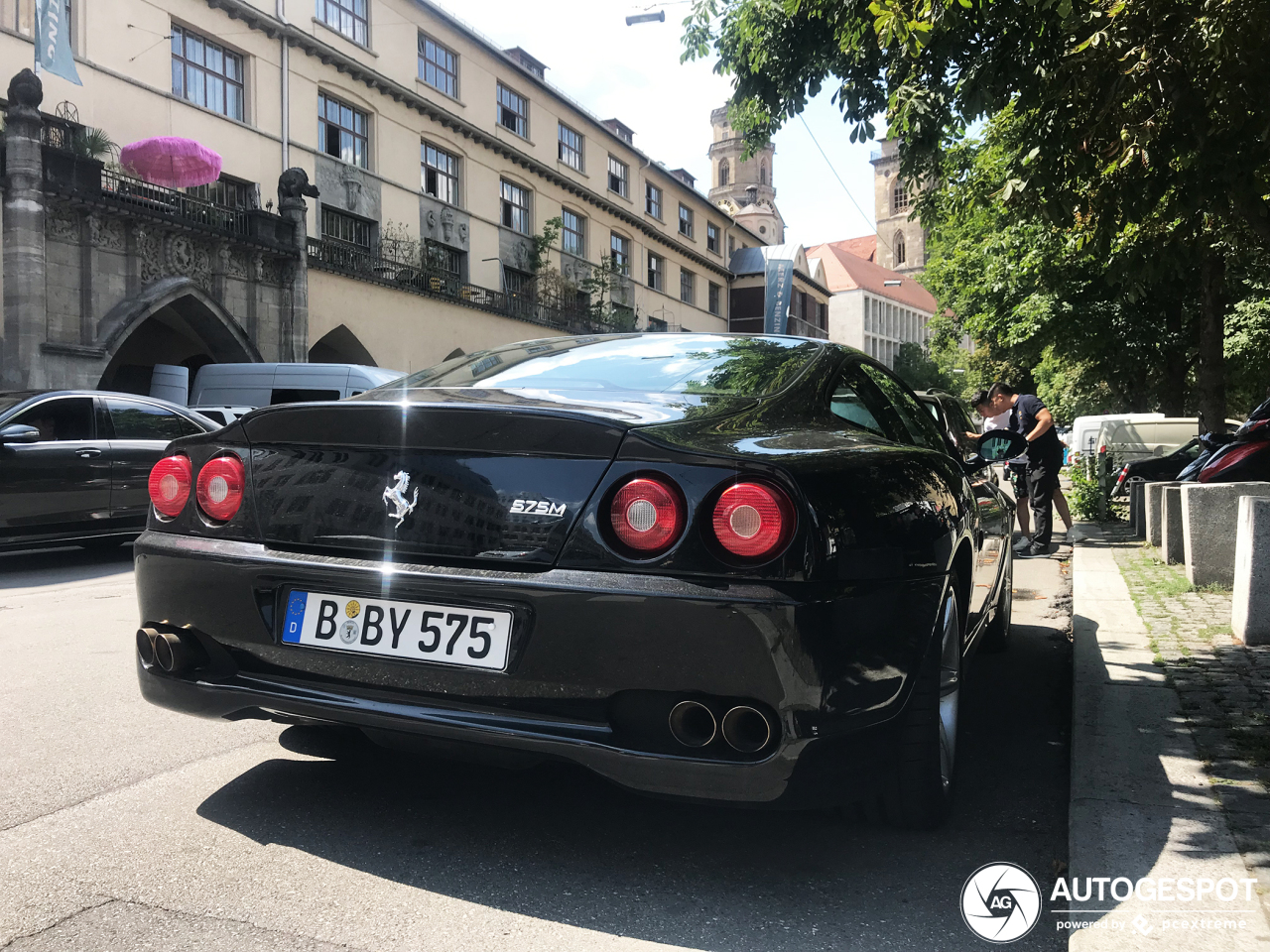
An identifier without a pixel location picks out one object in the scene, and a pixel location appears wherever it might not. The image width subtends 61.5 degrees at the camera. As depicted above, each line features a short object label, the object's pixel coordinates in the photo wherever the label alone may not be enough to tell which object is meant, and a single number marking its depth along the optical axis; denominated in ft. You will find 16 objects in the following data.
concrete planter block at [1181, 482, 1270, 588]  23.15
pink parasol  67.92
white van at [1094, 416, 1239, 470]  64.85
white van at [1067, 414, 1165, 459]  70.25
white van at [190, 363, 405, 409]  57.47
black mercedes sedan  28.55
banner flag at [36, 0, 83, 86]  61.46
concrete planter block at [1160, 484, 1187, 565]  28.48
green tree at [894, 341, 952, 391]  256.32
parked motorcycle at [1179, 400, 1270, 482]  28.04
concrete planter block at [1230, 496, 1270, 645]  17.19
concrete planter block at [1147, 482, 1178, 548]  32.53
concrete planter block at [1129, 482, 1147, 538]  36.83
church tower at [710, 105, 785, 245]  312.50
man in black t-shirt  33.55
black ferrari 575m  7.72
